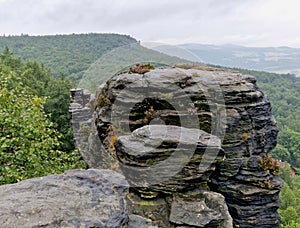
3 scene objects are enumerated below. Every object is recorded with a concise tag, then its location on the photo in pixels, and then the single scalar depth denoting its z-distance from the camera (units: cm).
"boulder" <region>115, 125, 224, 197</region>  855
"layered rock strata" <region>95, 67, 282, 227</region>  1124
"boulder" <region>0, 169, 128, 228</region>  461
